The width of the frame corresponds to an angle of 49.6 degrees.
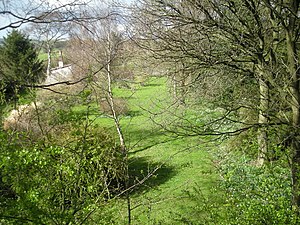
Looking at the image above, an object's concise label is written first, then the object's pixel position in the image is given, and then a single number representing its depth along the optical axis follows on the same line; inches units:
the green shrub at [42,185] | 97.1
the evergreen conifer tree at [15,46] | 554.2
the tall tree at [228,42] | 208.1
